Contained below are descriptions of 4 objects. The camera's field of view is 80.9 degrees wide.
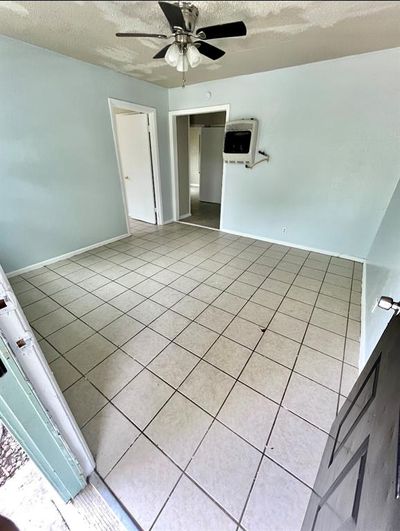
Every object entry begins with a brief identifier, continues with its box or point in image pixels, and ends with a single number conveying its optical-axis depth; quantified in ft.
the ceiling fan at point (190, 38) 4.58
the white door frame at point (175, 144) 11.90
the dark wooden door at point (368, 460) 1.66
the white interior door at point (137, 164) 13.47
